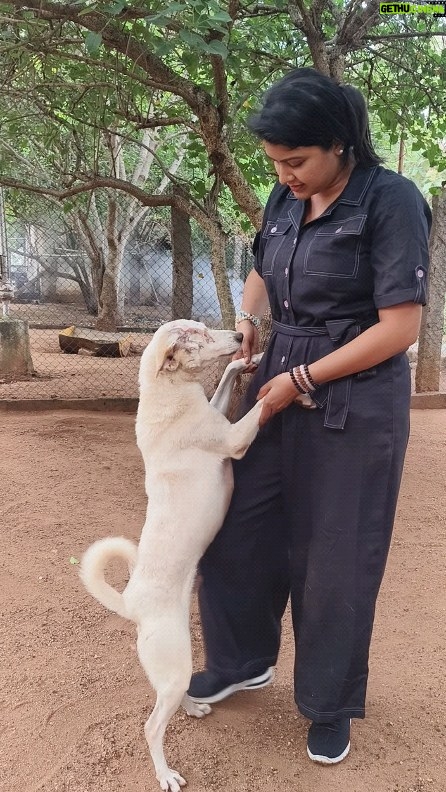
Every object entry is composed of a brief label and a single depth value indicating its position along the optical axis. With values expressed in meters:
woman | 1.92
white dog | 2.16
